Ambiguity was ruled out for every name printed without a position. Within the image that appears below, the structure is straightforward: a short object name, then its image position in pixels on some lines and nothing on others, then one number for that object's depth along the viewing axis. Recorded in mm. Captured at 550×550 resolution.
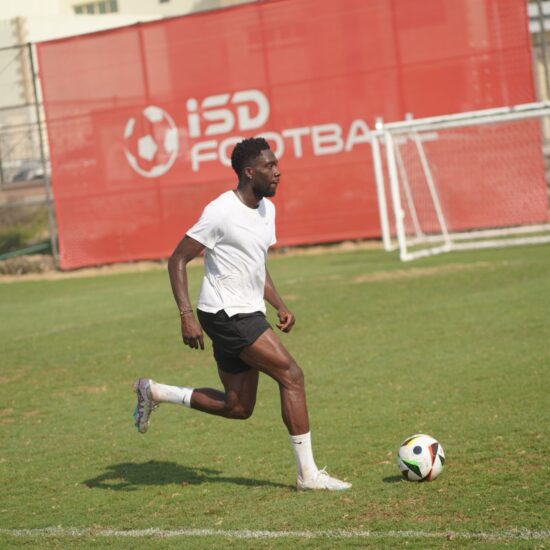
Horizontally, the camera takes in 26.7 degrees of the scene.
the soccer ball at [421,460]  6605
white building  28812
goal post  21812
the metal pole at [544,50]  22641
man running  6719
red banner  22812
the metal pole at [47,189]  25328
